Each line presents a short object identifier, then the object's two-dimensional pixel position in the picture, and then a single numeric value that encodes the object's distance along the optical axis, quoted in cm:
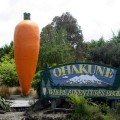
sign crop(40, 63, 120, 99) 1472
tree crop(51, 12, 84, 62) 4631
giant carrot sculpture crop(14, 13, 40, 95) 2332
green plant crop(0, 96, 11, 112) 1539
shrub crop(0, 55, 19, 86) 3058
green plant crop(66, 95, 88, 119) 1191
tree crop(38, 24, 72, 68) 3325
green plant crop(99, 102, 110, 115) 1257
